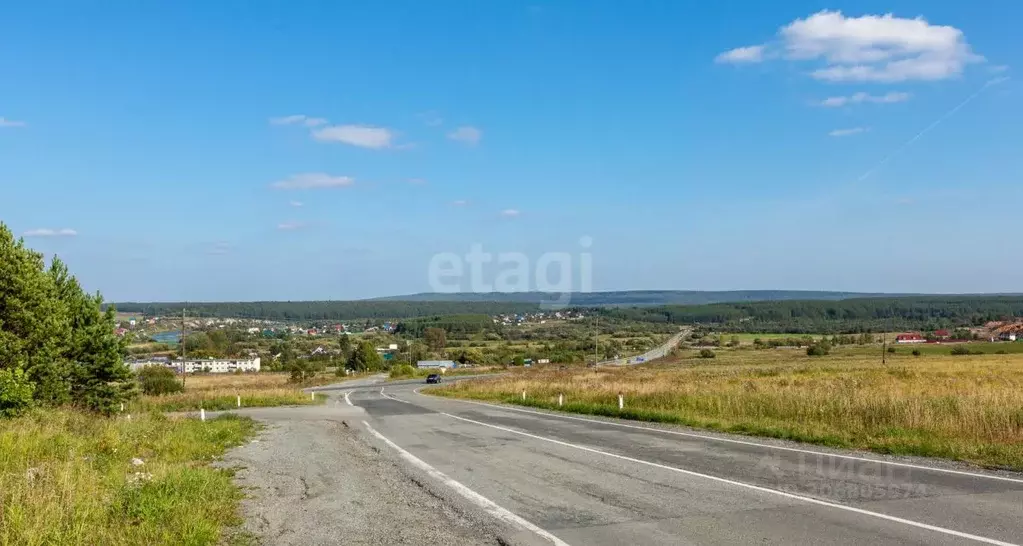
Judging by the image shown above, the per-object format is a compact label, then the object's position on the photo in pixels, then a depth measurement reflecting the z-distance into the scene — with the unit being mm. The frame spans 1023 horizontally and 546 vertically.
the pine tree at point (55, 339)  23734
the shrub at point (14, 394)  15961
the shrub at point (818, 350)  97375
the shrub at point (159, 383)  62697
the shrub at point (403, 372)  89125
